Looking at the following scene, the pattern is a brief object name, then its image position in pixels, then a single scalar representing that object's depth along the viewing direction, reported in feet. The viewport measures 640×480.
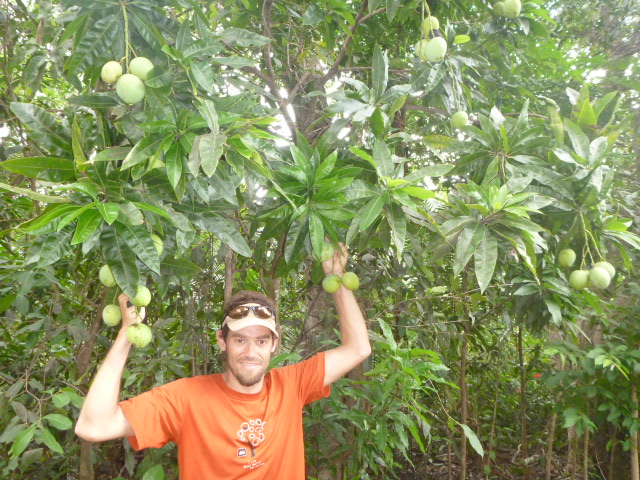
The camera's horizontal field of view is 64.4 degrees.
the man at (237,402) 5.41
